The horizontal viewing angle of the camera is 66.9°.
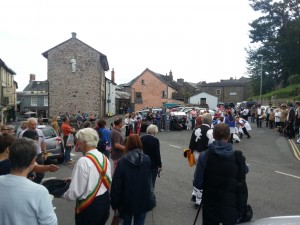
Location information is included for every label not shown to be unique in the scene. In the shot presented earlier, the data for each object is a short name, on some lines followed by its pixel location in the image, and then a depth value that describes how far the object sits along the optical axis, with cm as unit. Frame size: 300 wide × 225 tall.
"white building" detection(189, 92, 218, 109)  5114
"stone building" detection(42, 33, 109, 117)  2956
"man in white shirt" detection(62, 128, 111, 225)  264
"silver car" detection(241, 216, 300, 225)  215
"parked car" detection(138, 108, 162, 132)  1735
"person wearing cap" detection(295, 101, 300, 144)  1139
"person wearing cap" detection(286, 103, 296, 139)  1190
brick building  4659
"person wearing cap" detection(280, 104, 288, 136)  1369
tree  2909
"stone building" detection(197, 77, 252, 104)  5962
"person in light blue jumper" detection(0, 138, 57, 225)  182
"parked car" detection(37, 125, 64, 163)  847
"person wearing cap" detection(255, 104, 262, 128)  1819
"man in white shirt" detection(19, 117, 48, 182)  507
